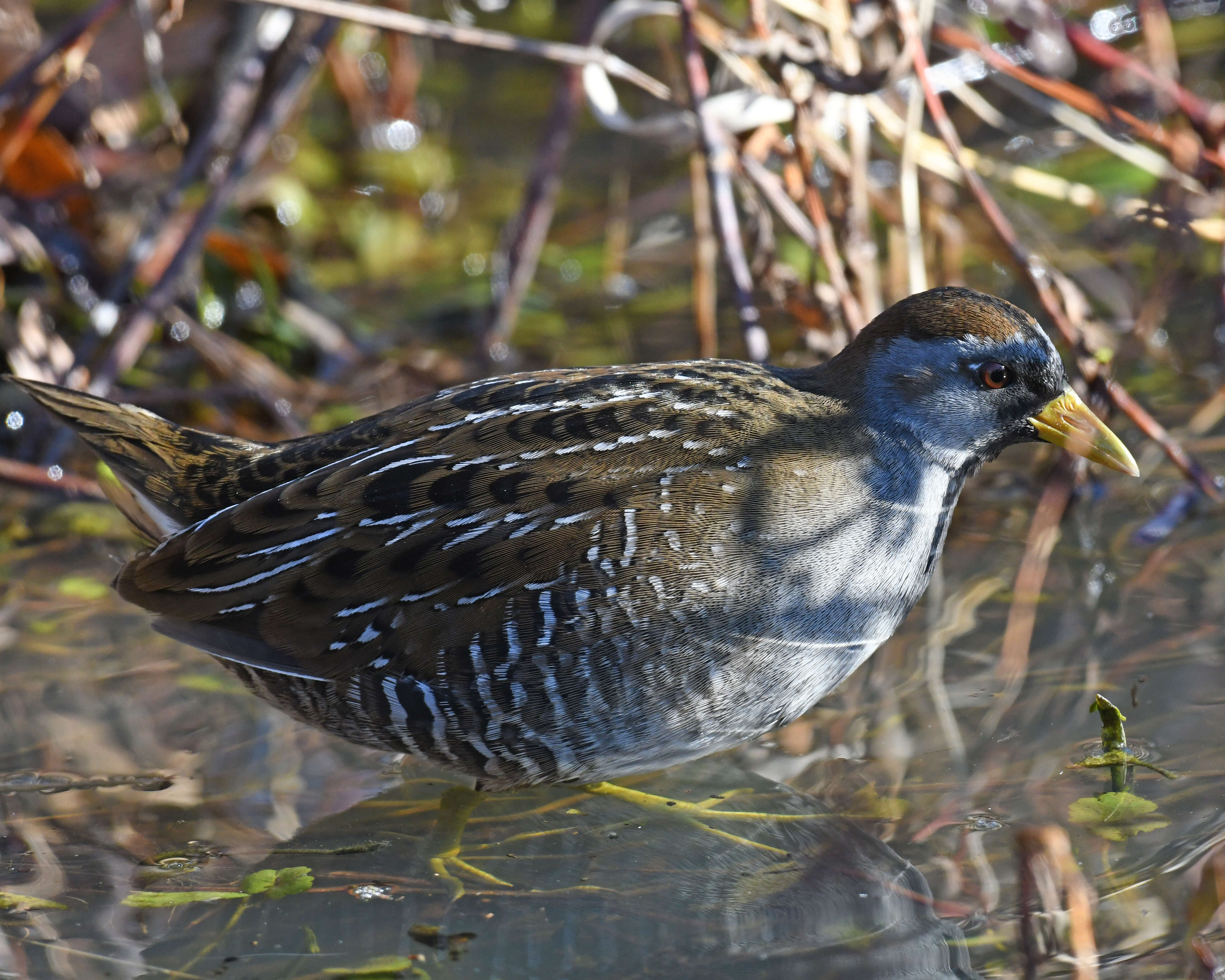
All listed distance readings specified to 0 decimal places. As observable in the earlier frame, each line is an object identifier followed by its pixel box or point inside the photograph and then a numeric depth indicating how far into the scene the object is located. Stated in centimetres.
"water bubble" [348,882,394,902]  570
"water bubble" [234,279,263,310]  1047
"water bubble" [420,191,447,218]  1259
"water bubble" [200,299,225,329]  1029
